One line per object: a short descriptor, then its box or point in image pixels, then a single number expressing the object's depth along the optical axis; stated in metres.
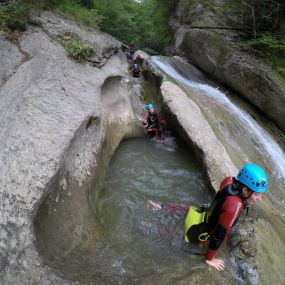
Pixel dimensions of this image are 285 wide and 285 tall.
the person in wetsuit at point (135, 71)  13.36
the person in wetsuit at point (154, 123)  9.59
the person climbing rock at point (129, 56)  17.47
